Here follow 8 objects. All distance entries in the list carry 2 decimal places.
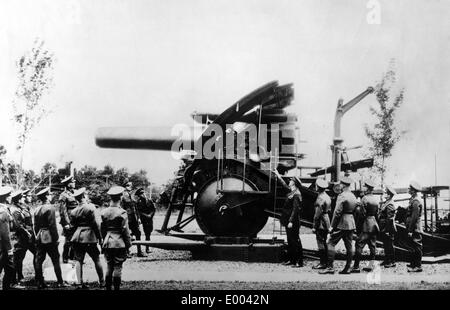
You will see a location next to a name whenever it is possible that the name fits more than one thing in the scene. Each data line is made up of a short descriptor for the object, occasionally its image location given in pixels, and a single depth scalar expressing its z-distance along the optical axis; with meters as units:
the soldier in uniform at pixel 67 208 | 10.28
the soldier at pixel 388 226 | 10.82
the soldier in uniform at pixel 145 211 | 12.90
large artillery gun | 11.14
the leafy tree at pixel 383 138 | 21.17
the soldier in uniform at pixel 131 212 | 12.20
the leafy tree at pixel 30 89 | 12.70
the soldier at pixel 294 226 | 10.61
